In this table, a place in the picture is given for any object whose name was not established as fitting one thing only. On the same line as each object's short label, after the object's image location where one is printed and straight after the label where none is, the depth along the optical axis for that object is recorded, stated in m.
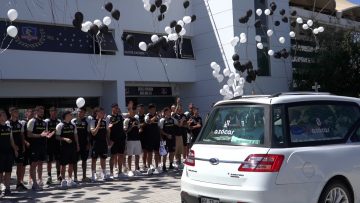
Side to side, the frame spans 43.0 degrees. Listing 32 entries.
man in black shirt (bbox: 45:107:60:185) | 10.56
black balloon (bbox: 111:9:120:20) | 14.45
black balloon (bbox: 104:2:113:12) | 14.62
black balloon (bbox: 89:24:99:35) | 12.80
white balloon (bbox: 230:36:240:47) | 16.75
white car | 5.14
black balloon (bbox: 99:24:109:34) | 12.94
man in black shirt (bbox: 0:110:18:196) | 9.27
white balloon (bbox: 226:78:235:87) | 15.89
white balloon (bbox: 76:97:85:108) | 11.24
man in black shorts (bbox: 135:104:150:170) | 12.07
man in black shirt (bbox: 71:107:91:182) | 10.89
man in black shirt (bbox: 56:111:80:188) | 10.40
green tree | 24.83
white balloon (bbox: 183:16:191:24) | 15.65
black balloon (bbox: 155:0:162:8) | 14.48
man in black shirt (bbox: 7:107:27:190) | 10.00
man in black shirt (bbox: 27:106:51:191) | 10.20
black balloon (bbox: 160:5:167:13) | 14.67
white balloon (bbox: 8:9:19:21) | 11.60
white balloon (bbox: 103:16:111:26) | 13.44
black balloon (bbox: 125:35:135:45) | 14.02
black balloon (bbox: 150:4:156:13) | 14.23
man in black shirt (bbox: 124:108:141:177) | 11.73
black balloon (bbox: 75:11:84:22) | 13.22
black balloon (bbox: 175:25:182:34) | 14.87
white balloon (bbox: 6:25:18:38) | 11.26
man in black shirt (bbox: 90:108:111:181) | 11.02
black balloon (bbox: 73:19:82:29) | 13.30
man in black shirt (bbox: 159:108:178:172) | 12.55
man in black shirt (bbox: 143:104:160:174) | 12.07
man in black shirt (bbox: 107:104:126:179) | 11.39
